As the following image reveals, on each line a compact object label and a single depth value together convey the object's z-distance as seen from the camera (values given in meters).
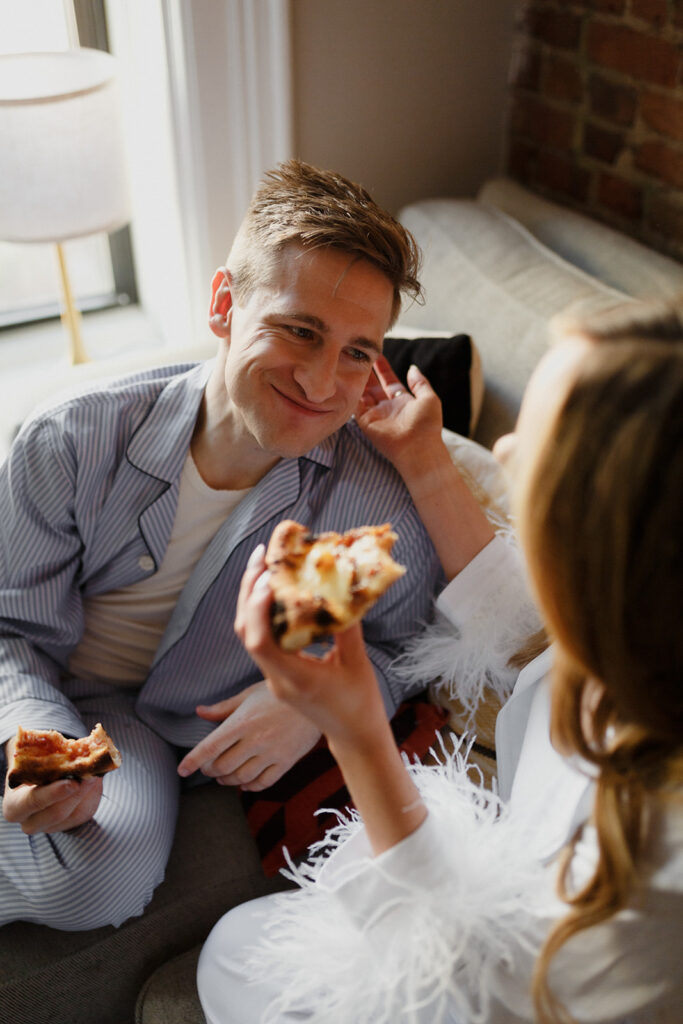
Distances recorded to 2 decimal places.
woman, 0.70
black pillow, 1.60
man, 1.25
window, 2.37
